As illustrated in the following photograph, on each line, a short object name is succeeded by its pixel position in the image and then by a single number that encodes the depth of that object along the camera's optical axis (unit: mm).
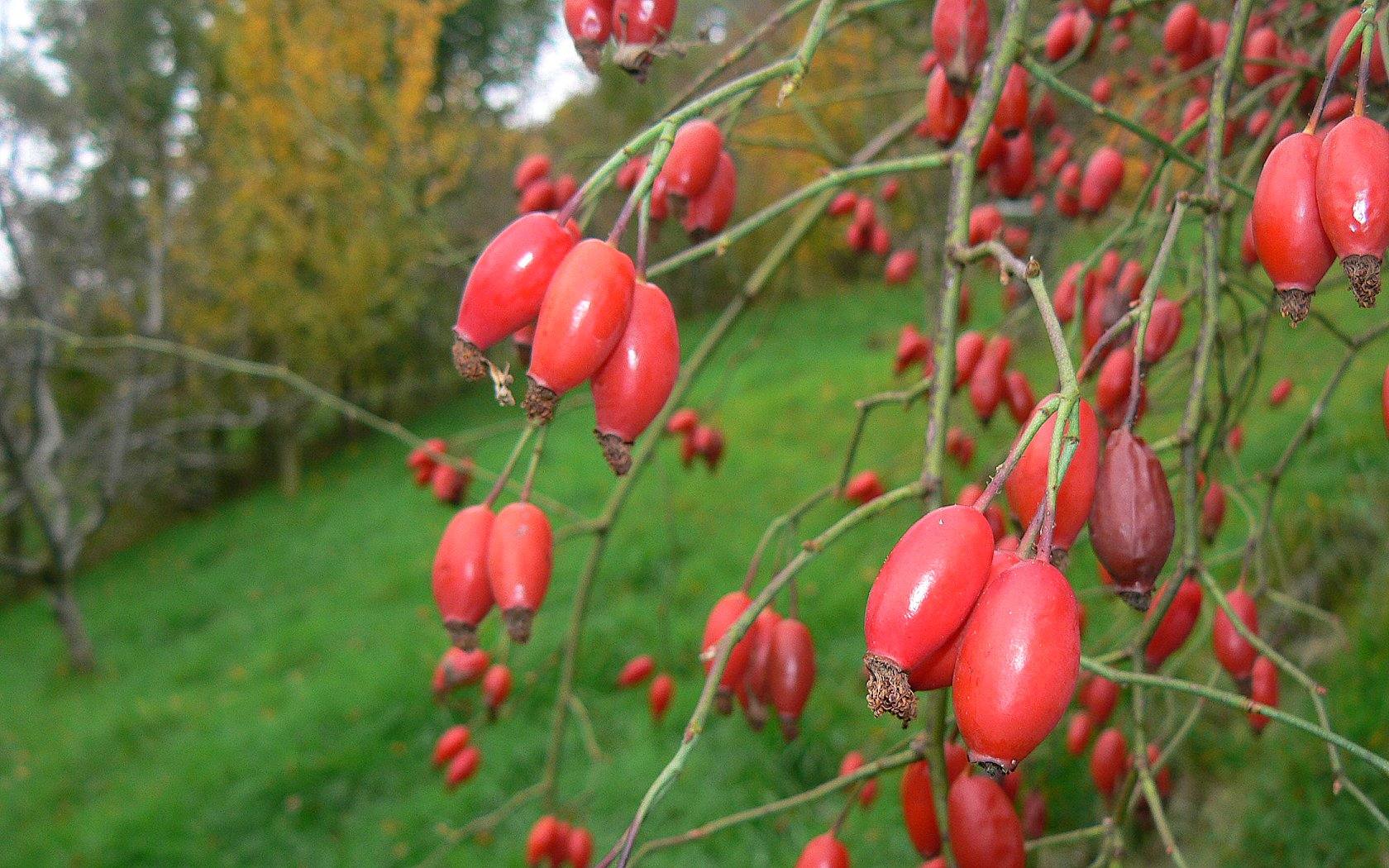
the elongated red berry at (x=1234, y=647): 213
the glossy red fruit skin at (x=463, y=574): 167
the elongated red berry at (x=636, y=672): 396
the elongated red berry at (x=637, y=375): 139
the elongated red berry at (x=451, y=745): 340
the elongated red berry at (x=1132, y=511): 138
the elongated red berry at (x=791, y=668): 196
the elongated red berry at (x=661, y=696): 356
